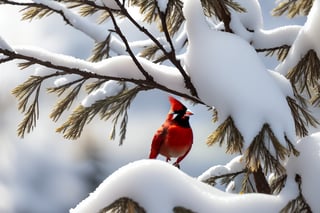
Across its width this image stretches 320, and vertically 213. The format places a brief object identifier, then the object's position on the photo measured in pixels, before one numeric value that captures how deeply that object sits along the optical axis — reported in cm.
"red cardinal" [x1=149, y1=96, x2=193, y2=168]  633
